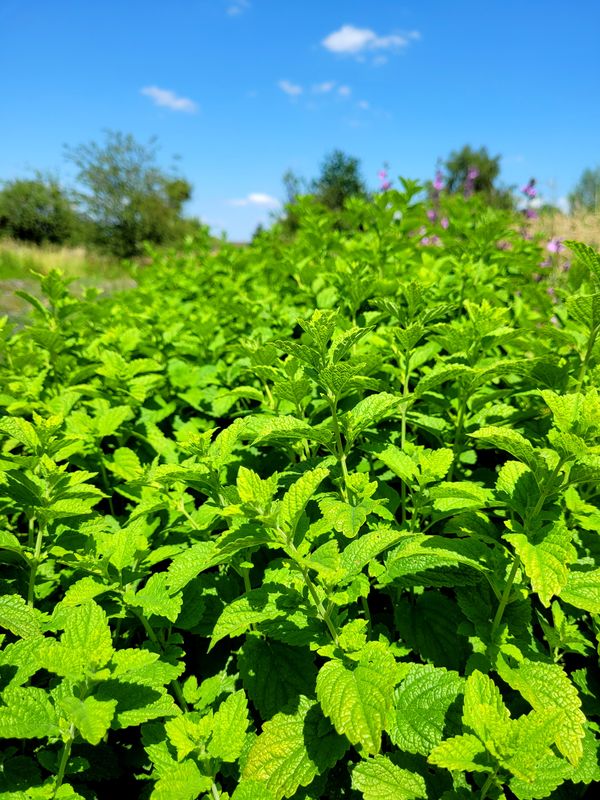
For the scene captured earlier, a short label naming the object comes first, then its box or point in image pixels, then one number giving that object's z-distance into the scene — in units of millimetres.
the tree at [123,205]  25078
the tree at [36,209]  28906
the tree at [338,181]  21469
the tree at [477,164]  28747
